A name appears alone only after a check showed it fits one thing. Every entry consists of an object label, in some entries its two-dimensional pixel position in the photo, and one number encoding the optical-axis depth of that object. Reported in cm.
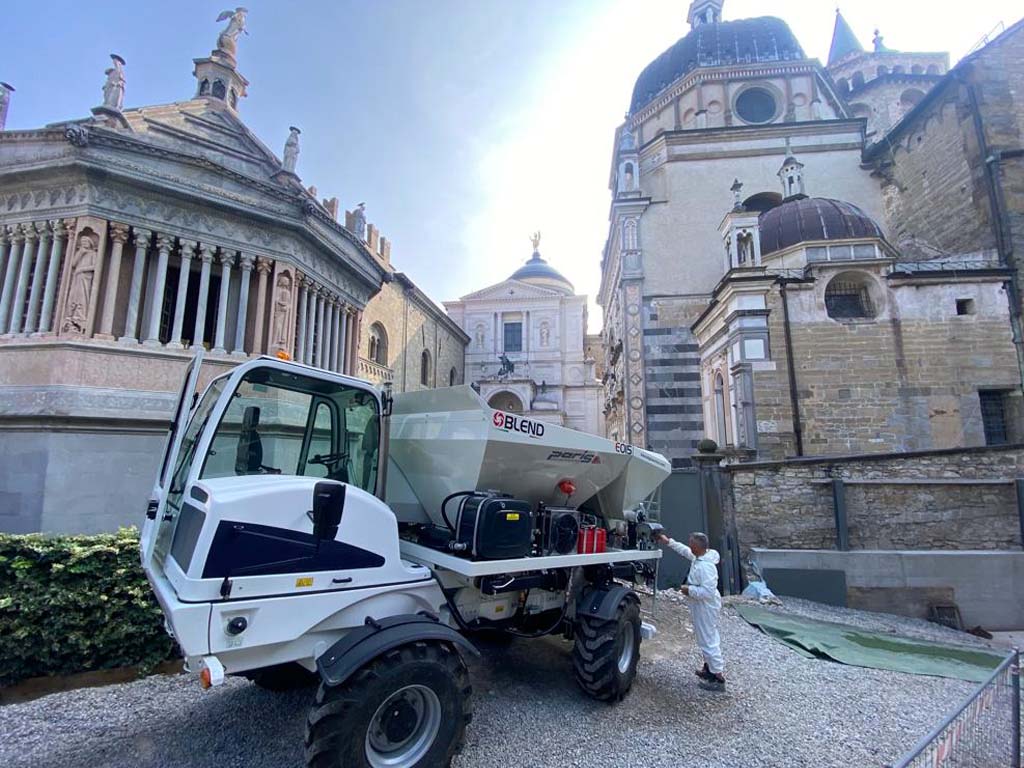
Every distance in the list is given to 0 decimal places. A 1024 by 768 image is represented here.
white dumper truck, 278
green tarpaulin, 573
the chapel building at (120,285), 822
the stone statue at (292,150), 1195
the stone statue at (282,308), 1071
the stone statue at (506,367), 3678
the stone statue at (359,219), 1845
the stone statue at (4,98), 1037
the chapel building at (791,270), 1216
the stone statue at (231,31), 1240
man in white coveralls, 477
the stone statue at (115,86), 960
